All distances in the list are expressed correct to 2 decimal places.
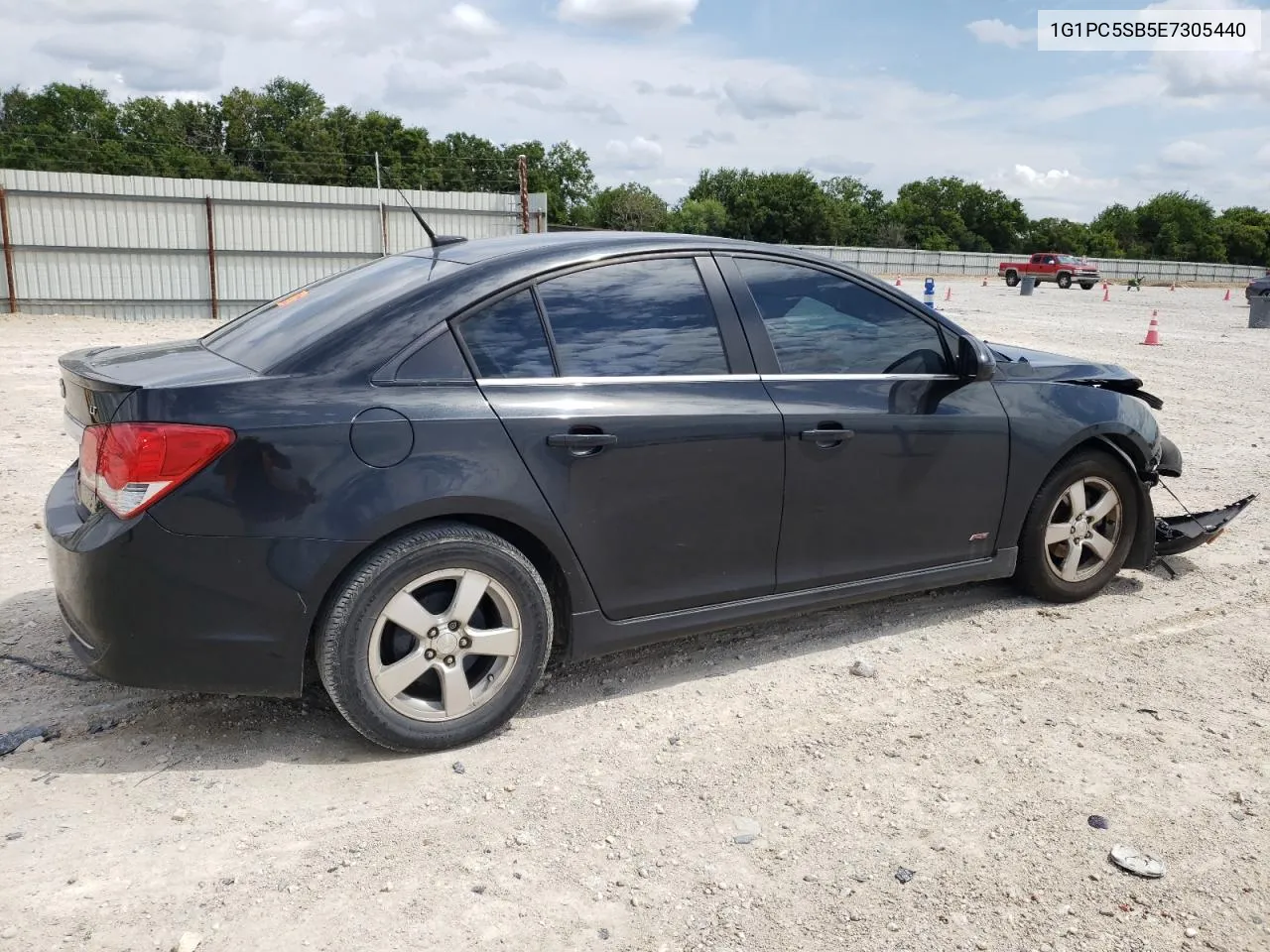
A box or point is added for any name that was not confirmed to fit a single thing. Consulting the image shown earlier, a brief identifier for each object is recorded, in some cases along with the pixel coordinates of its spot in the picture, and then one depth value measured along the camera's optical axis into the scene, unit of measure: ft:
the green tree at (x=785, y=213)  249.34
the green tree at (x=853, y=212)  252.83
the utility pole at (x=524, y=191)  64.90
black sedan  9.86
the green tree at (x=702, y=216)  259.80
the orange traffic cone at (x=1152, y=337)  58.80
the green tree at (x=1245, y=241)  260.42
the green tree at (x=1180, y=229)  255.29
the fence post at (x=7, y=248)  61.57
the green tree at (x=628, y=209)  255.09
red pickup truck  147.13
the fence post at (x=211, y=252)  65.82
